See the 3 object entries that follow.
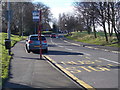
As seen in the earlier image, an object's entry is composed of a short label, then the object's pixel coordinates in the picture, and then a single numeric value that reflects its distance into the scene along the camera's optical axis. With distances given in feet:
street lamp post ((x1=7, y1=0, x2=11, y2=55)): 53.42
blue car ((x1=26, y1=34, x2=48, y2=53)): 64.75
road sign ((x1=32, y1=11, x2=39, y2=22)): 48.75
